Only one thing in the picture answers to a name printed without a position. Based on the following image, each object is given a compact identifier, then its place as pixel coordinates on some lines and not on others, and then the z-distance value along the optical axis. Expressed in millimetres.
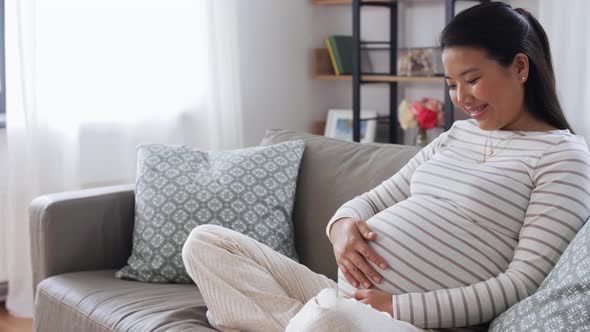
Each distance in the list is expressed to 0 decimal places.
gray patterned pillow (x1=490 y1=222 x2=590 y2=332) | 1263
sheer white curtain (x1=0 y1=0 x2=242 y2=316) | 2994
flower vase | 3482
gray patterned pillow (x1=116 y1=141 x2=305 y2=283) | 2238
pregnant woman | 1484
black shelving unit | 3602
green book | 3914
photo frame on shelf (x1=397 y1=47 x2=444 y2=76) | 3455
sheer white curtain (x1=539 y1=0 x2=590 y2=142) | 2963
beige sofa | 2105
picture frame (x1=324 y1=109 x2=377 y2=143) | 3820
